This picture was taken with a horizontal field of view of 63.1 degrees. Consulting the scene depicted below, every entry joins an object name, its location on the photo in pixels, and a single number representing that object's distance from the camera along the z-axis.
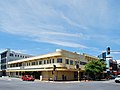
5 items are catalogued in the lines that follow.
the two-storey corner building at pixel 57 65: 24.06
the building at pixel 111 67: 42.13
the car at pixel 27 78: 22.64
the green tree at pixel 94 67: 26.39
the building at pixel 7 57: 43.52
